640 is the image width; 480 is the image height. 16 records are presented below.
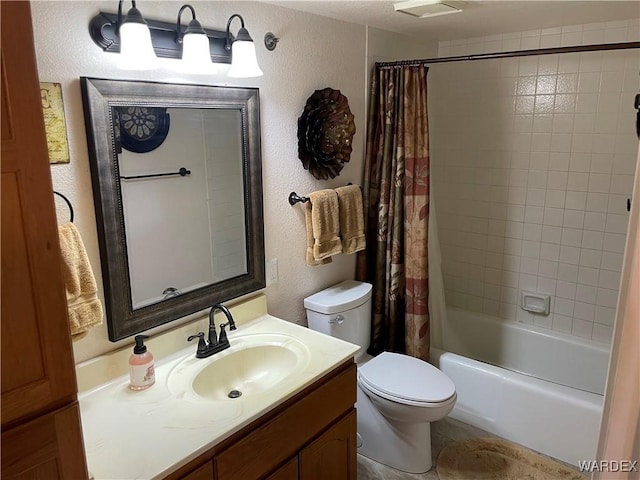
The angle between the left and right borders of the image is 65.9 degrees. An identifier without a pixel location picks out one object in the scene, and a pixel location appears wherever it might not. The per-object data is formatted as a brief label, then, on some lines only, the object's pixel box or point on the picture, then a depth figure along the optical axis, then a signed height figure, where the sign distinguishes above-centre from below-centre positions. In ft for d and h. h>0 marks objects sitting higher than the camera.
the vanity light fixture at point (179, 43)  4.84 +1.00
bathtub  7.70 -4.38
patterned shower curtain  8.37 -1.28
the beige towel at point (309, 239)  7.60 -1.57
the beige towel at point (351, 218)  8.05 -1.35
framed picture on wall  4.58 +0.15
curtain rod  6.41 +1.14
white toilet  7.09 -3.65
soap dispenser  5.32 -2.44
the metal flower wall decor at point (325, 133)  7.38 +0.04
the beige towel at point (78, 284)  4.66 -1.40
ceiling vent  6.48 +1.71
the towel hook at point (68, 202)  4.82 -0.63
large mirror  5.17 -0.69
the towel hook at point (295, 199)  7.41 -0.93
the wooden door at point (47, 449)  3.12 -2.01
